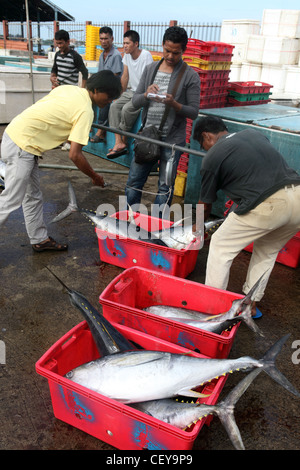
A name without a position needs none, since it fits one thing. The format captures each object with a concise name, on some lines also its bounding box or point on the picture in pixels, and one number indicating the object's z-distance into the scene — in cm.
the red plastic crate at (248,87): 648
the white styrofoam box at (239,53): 1227
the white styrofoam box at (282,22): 1178
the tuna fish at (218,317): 275
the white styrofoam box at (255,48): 1183
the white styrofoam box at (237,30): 1261
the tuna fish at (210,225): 423
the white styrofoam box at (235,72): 1244
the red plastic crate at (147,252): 388
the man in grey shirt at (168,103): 423
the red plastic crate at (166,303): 269
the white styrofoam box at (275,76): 1105
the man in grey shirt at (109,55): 721
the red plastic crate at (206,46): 559
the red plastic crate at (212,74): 563
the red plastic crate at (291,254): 439
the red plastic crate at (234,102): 655
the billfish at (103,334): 255
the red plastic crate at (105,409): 199
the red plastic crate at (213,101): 584
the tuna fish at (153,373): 222
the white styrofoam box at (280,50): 1133
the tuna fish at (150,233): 406
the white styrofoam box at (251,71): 1191
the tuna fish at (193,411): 205
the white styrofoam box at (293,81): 1072
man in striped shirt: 741
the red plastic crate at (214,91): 577
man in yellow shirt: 358
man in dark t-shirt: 283
